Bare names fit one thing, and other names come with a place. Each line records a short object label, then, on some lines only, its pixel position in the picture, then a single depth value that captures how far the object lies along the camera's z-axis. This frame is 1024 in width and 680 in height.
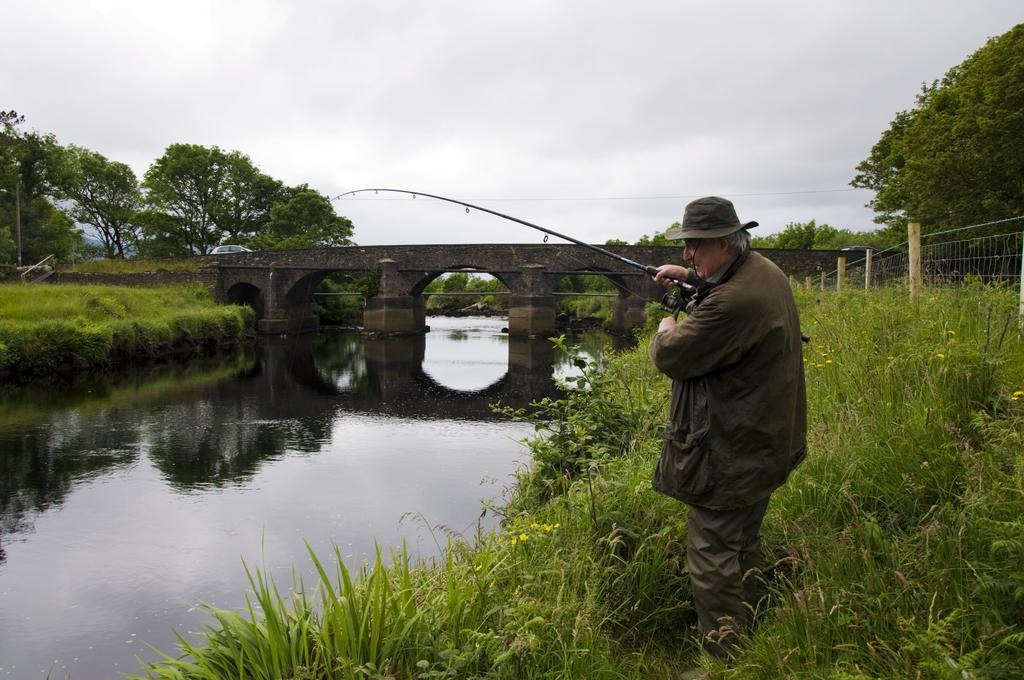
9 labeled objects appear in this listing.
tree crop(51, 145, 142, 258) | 50.84
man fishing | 2.51
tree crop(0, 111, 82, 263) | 40.69
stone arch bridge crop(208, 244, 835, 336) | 35.56
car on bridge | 39.26
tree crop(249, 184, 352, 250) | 47.19
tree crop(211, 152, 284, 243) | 50.25
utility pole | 36.87
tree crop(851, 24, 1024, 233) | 17.86
